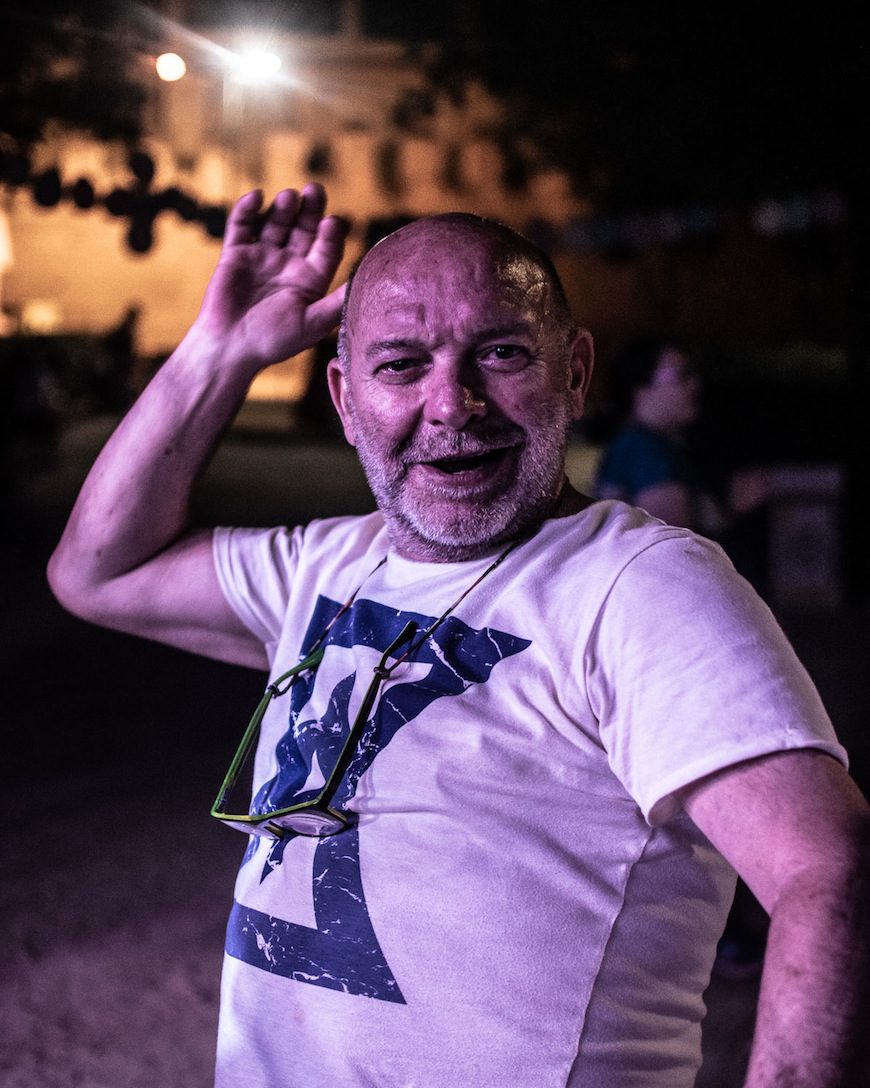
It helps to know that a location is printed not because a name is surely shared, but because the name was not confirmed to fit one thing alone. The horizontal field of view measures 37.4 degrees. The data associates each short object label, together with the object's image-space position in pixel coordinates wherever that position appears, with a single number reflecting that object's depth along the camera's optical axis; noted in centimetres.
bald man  127
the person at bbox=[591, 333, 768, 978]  402
